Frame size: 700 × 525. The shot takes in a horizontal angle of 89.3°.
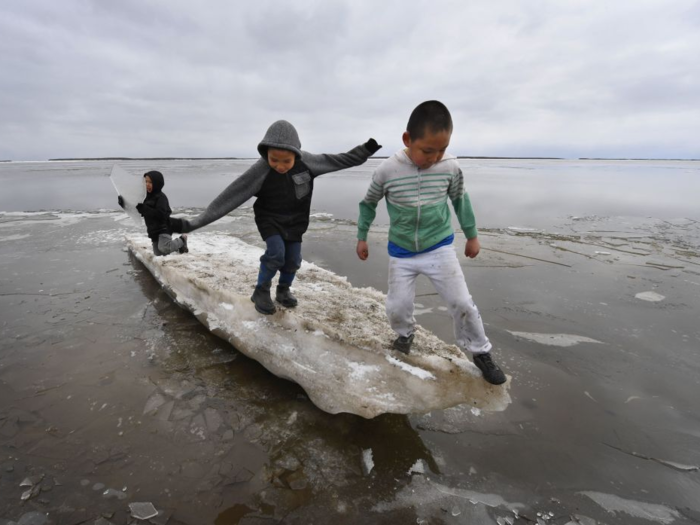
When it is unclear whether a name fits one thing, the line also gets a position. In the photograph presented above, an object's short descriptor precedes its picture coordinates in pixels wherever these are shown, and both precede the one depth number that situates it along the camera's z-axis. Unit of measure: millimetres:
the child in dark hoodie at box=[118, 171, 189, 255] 4789
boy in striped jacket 2824
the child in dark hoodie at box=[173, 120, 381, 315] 3256
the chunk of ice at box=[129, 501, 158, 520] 2369
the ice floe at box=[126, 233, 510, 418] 3057
